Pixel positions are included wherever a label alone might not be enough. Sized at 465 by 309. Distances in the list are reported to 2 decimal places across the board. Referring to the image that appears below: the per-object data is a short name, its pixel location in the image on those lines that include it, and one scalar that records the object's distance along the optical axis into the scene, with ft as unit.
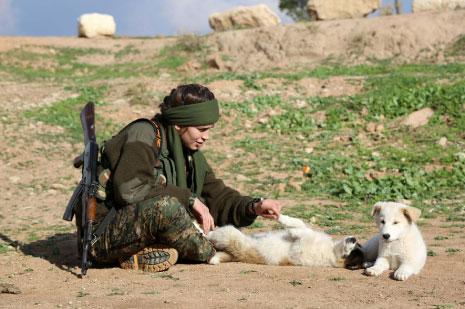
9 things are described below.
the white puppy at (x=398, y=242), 17.07
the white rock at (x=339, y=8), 86.99
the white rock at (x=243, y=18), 93.45
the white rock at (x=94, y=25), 101.14
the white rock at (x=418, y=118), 43.78
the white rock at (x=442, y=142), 39.99
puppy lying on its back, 18.25
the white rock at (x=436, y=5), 81.97
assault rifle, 17.58
